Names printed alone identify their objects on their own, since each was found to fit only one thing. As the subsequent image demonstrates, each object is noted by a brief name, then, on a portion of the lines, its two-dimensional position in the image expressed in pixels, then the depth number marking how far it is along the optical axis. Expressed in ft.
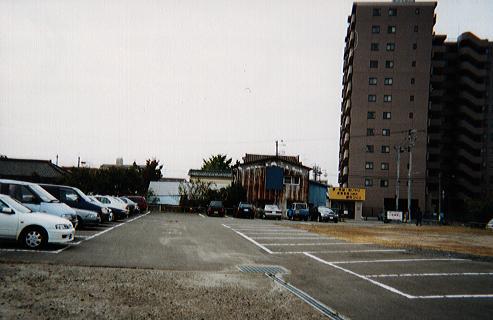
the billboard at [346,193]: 188.75
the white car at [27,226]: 36.35
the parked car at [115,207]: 87.60
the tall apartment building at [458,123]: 238.27
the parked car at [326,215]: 133.39
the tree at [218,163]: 278.67
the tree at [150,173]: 188.96
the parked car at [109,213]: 71.15
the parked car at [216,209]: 138.10
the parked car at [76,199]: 61.11
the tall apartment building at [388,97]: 216.74
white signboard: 163.32
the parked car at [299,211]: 139.54
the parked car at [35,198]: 44.93
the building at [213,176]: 242.17
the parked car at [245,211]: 138.62
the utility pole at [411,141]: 168.65
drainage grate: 32.49
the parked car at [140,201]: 142.41
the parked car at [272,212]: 140.15
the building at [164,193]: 180.99
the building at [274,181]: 171.83
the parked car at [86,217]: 60.75
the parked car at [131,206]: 118.18
